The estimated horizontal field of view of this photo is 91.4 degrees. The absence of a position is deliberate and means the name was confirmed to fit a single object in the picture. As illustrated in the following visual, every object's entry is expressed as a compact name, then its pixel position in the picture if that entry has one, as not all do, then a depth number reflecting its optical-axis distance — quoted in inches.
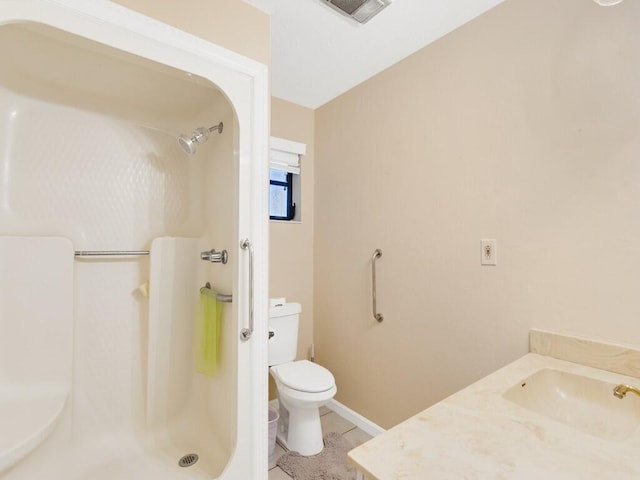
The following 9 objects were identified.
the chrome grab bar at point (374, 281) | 78.9
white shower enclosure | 51.6
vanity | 23.3
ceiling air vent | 57.4
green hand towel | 61.4
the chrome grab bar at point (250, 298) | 53.1
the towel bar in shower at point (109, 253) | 62.6
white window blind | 92.7
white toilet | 68.3
